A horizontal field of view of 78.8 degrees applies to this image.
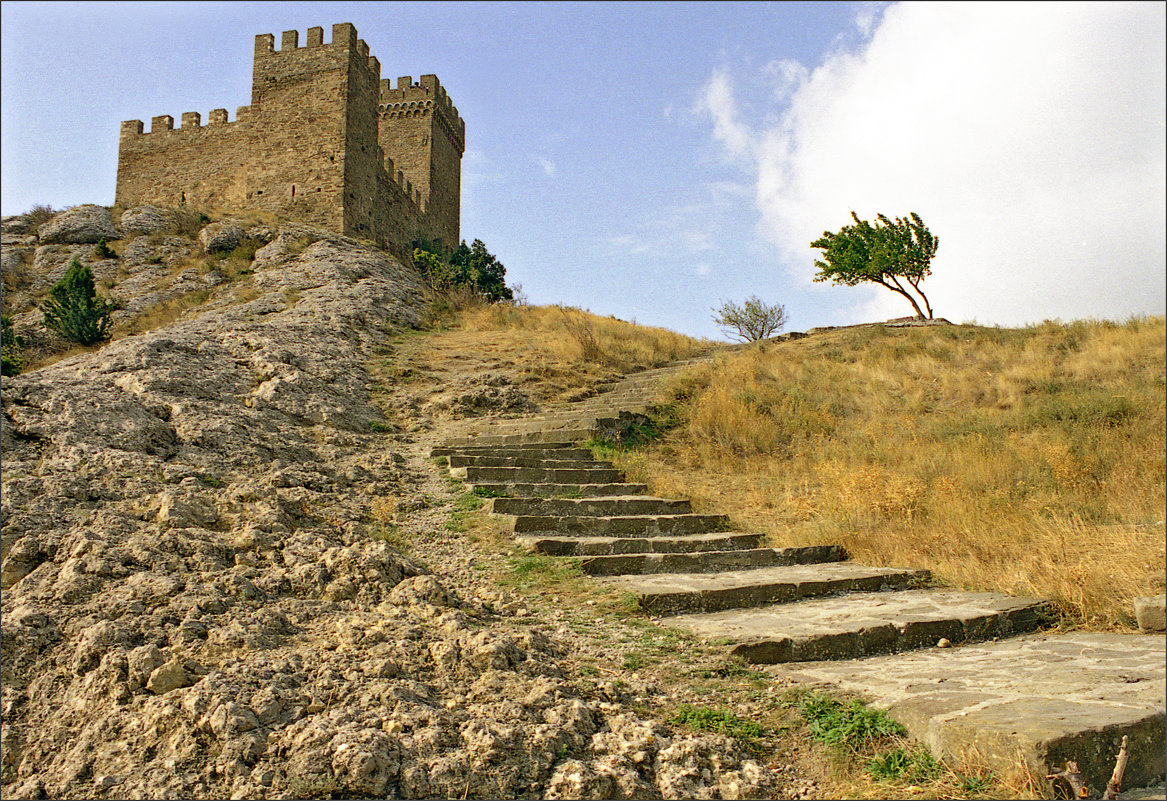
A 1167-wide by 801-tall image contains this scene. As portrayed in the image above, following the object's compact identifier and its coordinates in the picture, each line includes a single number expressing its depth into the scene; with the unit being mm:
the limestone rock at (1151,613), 4066
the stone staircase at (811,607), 2725
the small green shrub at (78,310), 13227
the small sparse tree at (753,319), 27859
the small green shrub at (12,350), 10205
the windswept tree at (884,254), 23031
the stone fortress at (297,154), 17562
